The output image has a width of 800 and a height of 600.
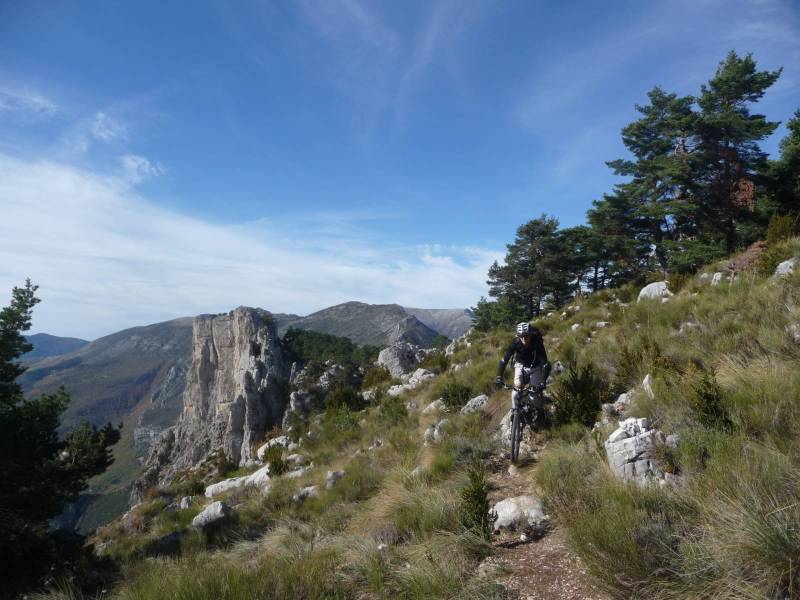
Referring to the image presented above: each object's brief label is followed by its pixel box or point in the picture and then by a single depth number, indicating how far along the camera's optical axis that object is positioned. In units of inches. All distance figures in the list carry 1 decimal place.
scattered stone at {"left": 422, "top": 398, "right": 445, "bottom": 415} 399.1
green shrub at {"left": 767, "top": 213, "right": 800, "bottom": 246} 451.6
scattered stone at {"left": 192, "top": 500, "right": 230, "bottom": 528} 297.9
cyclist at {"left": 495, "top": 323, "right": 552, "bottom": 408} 243.9
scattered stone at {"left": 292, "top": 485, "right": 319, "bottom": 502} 298.5
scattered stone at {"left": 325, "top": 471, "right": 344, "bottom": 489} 301.1
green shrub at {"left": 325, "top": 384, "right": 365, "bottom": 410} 717.2
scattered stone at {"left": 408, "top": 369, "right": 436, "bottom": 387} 621.1
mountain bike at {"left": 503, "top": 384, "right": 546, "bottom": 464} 230.5
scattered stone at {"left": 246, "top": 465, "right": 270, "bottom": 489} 413.6
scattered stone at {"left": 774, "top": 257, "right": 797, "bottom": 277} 314.1
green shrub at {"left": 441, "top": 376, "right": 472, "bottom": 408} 385.2
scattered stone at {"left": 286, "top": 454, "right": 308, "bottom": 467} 458.6
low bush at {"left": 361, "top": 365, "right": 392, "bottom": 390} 862.5
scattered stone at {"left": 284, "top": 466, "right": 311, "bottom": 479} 382.0
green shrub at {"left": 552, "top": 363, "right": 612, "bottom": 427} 240.5
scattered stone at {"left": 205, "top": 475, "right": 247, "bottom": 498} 456.1
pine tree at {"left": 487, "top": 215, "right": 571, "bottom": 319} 1076.5
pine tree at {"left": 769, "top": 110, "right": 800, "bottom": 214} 677.9
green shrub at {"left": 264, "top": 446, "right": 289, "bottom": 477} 436.1
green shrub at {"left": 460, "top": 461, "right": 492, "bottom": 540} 157.4
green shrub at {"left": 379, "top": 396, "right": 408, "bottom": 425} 449.7
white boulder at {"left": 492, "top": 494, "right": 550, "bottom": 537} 155.3
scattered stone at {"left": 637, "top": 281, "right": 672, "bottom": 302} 501.6
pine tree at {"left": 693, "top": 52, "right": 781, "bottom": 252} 682.2
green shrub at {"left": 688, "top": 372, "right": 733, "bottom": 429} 162.2
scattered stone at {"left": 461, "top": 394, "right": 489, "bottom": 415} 343.0
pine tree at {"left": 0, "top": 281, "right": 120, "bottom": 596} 228.5
